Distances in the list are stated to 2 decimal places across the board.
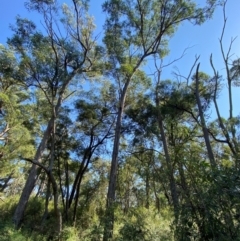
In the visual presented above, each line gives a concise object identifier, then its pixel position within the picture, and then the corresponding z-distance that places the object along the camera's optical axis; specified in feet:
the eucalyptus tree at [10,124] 34.14
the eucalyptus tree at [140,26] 37.51
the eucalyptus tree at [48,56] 30.40
